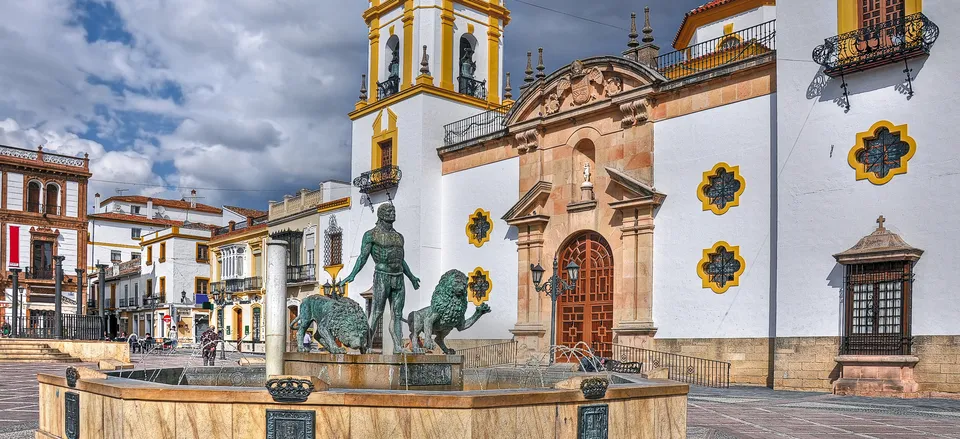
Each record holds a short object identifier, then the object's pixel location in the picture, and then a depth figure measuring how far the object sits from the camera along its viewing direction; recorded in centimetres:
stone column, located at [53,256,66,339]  2819
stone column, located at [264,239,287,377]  799
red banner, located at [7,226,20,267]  4247
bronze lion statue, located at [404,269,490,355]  918
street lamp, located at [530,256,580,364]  1717
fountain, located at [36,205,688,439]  576
